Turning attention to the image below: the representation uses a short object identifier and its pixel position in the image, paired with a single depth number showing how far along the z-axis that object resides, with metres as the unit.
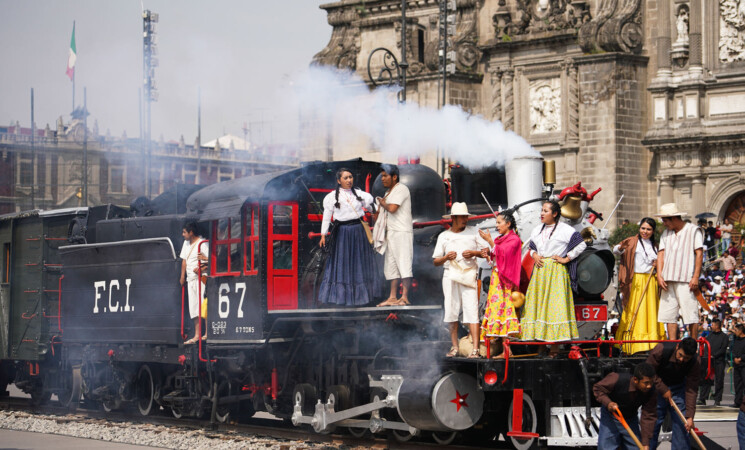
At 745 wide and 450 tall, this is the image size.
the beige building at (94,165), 66.12
